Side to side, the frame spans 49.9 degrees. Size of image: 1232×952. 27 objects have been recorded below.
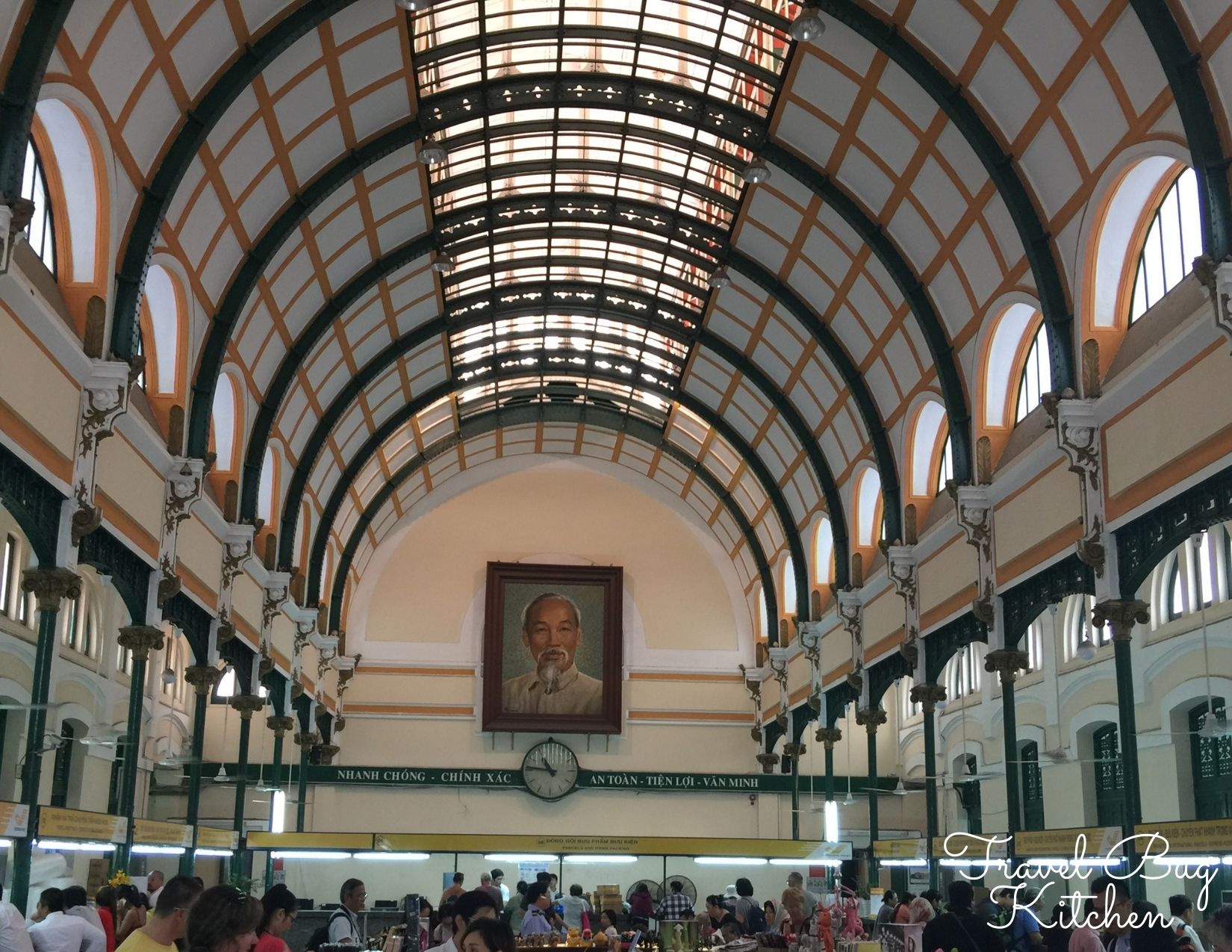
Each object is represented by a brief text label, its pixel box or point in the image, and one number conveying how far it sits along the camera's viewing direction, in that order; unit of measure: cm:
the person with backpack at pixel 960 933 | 1250
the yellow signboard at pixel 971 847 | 2275
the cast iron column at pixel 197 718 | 2628
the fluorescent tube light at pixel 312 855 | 3559
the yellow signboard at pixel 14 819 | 1653
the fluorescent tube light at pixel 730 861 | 3728
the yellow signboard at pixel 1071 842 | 1886
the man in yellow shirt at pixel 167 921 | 652
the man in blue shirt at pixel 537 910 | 1878
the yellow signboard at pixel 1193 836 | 1600
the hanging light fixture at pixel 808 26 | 2161
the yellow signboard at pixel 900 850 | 2772
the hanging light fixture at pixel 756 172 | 2761
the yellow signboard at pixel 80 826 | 1783
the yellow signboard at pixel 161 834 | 2259
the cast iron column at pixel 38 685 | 1708
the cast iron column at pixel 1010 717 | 2309
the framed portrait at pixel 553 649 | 4788
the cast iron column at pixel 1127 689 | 1848
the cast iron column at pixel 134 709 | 2153
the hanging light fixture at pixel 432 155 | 2700
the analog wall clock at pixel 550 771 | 4697
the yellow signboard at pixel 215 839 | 2728
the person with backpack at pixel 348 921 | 1297
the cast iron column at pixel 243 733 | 3100
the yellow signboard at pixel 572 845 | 3475
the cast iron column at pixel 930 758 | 2717
